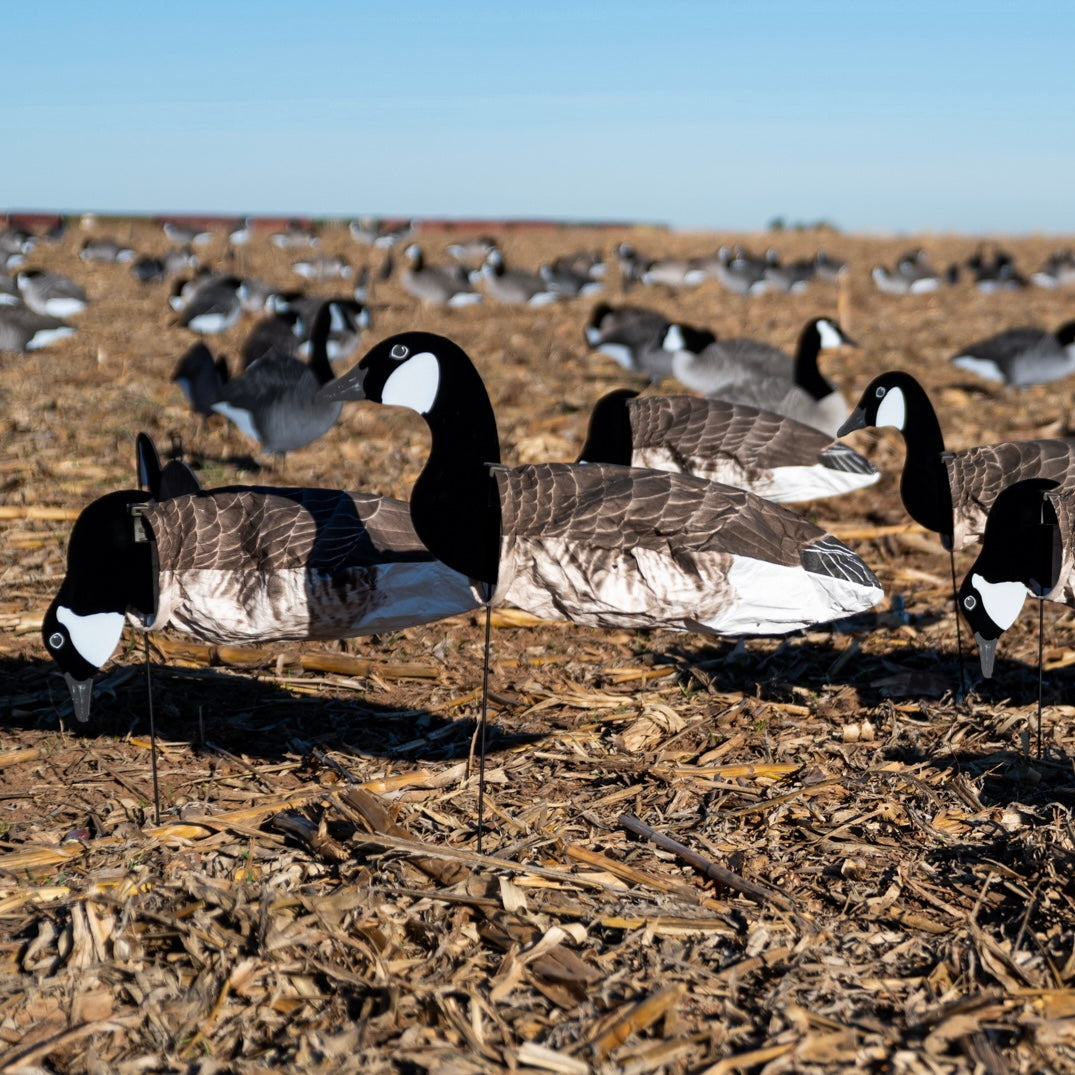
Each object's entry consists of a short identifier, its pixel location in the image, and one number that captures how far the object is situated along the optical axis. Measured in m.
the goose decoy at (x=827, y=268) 39.62
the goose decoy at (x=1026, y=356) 18.34
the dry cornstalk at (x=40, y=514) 10.63
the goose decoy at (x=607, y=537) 5.90
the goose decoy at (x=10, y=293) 25.06
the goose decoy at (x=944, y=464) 7.48
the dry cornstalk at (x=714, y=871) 5.14
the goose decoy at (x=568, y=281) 31.73
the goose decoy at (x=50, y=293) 24.42
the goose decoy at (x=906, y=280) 35.50
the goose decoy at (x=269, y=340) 16.80
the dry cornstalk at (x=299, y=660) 8.02
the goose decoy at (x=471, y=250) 45.44
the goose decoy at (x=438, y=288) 30.36
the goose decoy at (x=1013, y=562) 6.04
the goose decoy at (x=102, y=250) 39.06
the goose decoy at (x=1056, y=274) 37.72
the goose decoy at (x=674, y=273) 37.22
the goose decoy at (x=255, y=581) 5.89
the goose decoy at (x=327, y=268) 35.62
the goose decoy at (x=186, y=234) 45.28
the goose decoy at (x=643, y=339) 17.30
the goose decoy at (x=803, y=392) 13.83
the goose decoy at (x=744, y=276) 35.12
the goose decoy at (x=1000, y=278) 35.56
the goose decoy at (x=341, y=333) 18.33
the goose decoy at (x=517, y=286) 30.72
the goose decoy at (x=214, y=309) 22.40
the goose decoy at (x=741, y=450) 9.98
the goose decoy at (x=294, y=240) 49.28
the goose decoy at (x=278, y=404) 12.55
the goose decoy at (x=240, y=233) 49.00
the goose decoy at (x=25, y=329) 19.45
